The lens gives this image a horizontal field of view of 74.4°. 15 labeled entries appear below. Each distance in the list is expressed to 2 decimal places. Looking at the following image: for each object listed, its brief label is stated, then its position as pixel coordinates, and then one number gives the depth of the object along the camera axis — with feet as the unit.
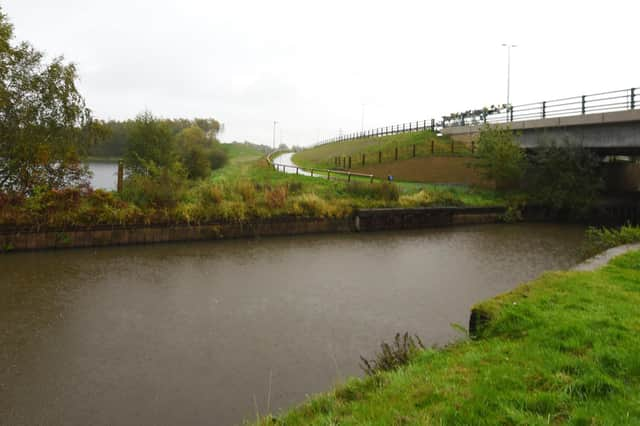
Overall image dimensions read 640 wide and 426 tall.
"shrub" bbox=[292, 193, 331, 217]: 53.06
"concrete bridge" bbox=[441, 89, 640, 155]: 63.67
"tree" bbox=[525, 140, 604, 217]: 67.82
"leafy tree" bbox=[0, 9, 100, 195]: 44.52
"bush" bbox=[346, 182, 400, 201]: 64.18
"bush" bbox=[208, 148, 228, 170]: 155.05
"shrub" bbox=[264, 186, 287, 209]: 52.44
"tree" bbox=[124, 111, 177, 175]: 87.86
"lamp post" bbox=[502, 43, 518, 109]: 113.53
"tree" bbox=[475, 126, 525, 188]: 74.84
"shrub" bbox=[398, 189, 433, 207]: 62.52
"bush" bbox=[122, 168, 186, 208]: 47.21
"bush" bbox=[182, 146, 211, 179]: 103.65
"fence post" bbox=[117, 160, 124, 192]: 50.73
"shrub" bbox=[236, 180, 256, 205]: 52.88
